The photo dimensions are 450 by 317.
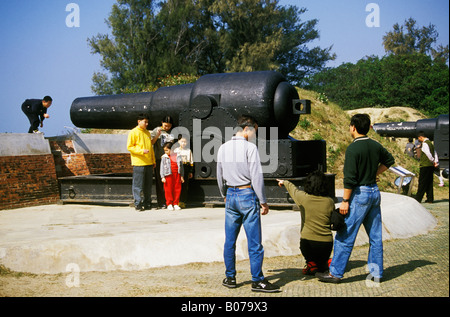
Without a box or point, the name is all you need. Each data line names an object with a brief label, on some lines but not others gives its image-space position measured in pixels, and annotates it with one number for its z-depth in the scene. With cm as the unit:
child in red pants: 844
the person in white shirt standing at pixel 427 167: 1184
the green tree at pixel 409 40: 4950
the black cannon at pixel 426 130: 1068
